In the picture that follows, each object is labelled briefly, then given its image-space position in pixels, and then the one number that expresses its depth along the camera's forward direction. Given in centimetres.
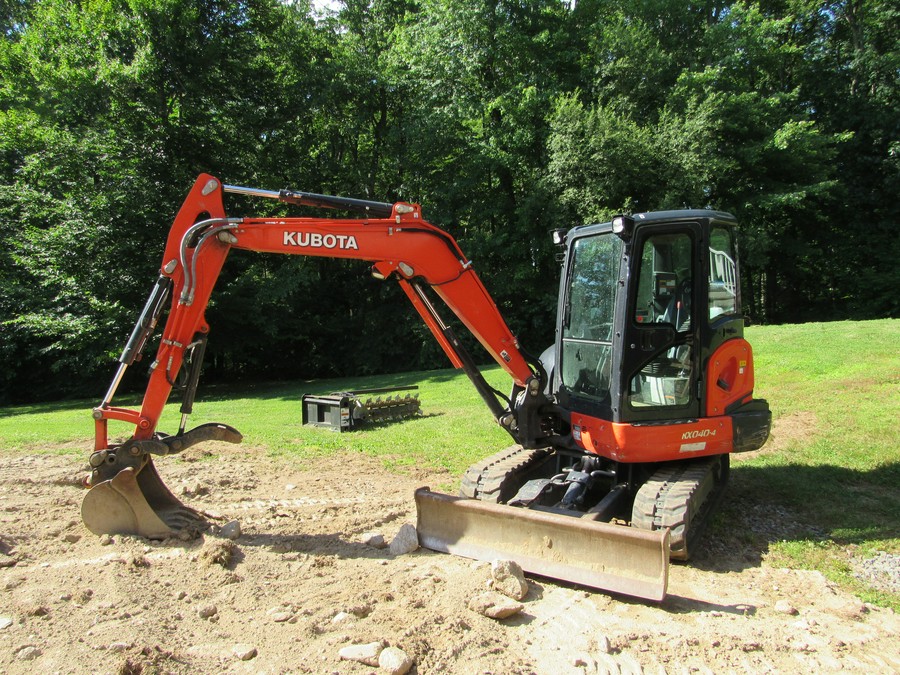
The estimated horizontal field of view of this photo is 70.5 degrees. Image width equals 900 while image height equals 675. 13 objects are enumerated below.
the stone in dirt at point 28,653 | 330
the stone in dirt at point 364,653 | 328
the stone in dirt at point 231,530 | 501
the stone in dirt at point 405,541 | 484
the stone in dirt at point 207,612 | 381
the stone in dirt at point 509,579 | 400
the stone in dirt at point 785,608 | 387
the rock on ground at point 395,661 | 318
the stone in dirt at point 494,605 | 375
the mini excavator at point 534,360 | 476
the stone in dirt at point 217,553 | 446
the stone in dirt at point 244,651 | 337
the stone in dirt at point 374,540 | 498
